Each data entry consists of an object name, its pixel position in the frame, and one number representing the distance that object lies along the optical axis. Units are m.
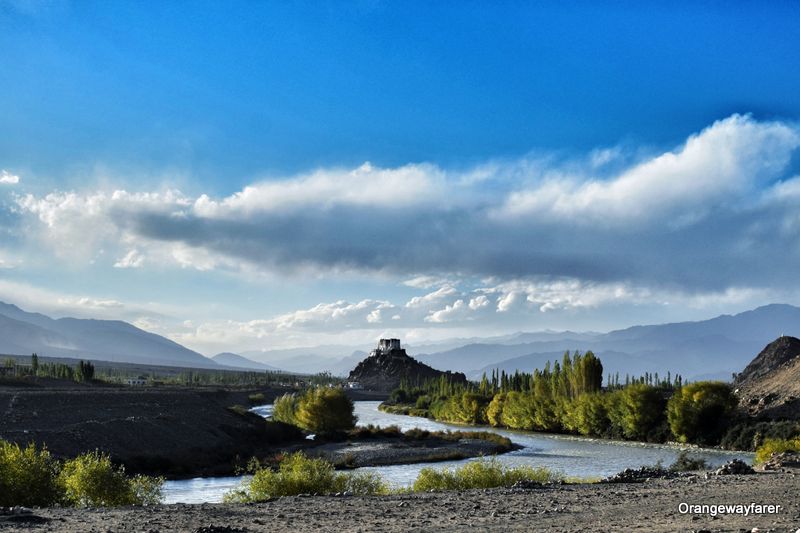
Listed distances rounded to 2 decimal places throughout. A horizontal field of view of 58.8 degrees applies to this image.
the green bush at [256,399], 188.52
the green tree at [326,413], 95.31
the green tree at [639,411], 92.75
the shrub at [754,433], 77.10
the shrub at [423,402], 178.54
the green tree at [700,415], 86.31
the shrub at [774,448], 45.14
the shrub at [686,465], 44.12
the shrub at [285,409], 103.93
